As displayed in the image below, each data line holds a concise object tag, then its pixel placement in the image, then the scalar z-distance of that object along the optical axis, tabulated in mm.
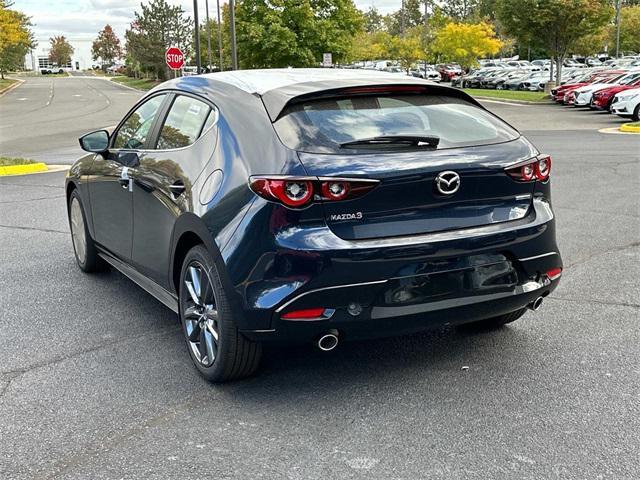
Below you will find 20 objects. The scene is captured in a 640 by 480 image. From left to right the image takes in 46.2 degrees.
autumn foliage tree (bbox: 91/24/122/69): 179750
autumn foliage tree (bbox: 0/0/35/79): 51562
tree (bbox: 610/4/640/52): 76750
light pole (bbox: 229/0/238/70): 30036
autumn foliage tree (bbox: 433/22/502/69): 49844
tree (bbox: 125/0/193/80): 77062
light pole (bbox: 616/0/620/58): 63938
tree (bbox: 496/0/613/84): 35156
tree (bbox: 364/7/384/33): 153125
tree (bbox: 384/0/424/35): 135125
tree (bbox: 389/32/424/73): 61325
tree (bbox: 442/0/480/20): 121525
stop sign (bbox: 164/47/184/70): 33431
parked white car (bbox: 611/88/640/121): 23328
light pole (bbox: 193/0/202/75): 34125
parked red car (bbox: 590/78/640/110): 26938
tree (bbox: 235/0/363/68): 40500
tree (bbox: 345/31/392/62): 77881
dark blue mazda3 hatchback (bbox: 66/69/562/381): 3602
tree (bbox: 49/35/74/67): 192750
